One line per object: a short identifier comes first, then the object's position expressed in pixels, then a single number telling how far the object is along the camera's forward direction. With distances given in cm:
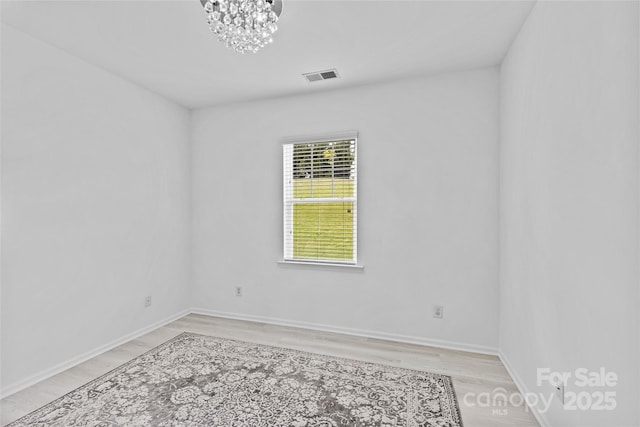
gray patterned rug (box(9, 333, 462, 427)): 201
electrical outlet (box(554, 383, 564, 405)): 168
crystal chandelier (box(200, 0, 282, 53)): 167
